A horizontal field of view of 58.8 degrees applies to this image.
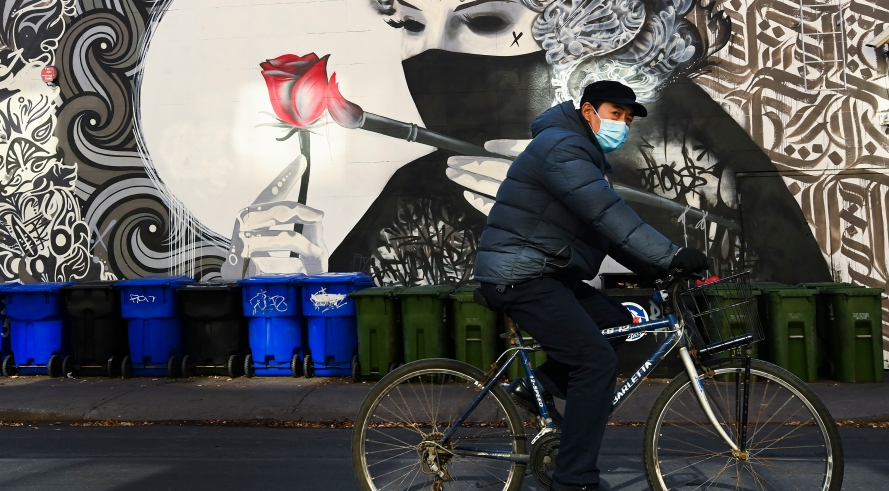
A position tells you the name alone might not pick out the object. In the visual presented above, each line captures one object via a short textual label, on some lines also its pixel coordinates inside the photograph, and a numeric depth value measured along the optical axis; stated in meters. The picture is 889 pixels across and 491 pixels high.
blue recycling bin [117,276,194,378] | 8.88
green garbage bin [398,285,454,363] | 8.30
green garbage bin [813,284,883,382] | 7.93
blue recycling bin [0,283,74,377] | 9.05
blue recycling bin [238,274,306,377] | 8.80
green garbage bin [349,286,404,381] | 8.40
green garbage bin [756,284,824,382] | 7.94
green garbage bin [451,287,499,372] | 8.12
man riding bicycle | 3.36
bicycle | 3.44
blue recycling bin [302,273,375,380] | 8.73
